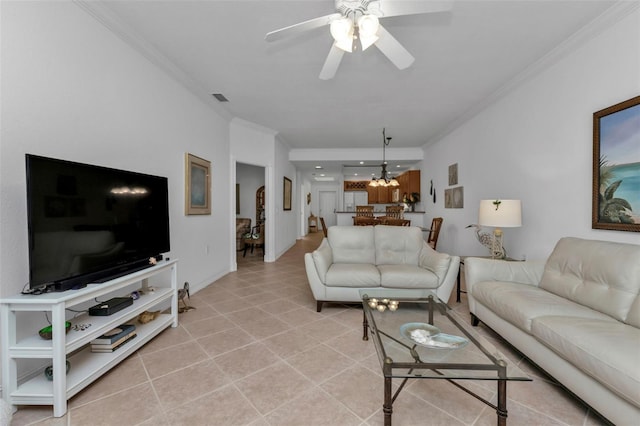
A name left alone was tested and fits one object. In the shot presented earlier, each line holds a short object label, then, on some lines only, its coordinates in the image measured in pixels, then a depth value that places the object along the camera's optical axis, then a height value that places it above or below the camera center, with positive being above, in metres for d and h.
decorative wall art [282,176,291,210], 6.57 +0.35
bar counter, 6.50 -0.22
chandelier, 5.54 +0.63
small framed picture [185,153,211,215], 3.31 +0.32
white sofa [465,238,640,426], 1.23 -0.67
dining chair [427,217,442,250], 4.45 -0.43
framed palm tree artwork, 1.90 +0.30
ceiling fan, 1.52 +1.15
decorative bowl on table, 1.47 -0.76
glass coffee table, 1.24 -0.76
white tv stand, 1.40 -0.76
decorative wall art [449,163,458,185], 4.82 +0.63
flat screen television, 1.44 -0.09
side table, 3.16 -1.04
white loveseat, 2.77 -0.65
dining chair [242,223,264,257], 6.02 -0.69
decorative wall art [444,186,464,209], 4.62 +0.19
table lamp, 2.66 -0.07
